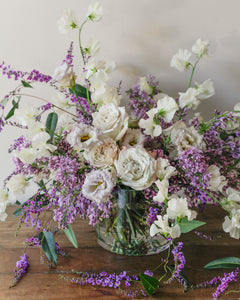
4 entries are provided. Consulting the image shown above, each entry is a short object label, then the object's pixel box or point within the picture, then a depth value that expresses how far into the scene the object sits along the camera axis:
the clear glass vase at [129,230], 0.89
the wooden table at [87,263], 0.80
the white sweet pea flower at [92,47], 0.91
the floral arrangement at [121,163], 0.76
